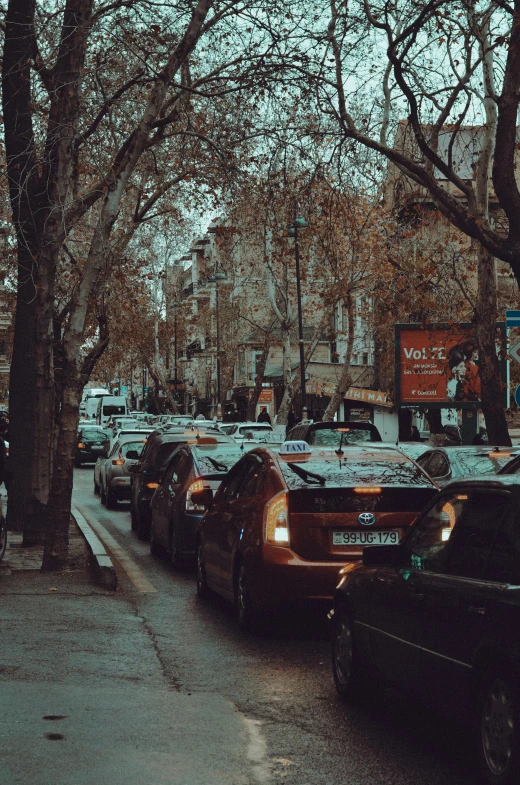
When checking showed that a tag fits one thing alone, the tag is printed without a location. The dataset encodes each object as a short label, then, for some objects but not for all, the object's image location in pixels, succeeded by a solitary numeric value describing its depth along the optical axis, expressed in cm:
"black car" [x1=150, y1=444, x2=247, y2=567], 1487
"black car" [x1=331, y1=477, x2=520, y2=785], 532
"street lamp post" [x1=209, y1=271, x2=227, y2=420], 6625
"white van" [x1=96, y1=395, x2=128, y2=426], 9288
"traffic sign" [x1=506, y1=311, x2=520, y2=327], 1888
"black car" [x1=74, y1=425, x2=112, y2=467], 5206
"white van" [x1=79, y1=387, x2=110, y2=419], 10825
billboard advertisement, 3275
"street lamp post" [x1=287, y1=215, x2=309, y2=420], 4628
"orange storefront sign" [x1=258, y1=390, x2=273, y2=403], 6656
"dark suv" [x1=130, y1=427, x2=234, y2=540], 2002
